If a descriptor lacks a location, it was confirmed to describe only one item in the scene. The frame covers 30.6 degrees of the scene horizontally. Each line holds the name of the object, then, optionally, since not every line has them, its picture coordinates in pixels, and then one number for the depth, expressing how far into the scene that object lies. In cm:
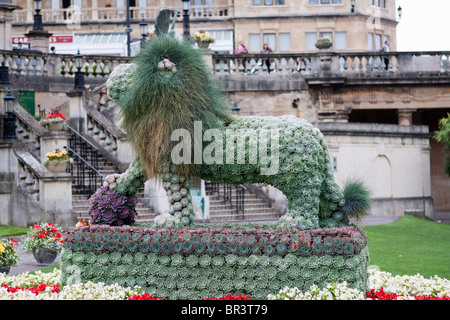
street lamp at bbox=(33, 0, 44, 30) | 3388
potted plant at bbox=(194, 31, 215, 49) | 2862
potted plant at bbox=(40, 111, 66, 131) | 2306
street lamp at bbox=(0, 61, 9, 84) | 2566
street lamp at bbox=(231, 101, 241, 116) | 2542
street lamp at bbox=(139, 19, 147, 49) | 3366
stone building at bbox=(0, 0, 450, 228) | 2773
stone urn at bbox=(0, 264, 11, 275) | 1417
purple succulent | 1116
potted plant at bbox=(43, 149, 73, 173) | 2128
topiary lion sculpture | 1053
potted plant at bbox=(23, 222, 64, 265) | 1590
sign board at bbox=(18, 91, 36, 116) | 2883
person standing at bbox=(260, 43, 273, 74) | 3135
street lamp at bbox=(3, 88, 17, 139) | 2252
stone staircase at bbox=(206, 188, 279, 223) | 2416
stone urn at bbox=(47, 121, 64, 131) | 2312
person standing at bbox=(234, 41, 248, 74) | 3528
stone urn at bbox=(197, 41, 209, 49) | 2869
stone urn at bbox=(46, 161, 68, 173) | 2130
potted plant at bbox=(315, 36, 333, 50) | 3127
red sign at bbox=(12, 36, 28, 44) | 5257
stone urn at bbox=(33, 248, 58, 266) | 1592
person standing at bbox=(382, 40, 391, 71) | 3159
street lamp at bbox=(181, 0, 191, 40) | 3038
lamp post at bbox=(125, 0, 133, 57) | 3757
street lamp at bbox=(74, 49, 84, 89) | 2812
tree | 3072
